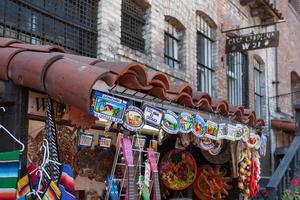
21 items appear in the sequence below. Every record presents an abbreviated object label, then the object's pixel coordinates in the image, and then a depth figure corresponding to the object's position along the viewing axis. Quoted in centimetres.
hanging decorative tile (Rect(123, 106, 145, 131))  498
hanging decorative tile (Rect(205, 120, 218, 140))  672
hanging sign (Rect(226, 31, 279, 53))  1209
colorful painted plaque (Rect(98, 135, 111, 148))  666
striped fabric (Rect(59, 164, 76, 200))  464
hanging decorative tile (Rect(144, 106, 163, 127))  533
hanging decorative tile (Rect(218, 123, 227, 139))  700
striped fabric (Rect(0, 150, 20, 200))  440
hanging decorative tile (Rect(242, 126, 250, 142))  791
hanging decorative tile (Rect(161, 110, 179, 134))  566
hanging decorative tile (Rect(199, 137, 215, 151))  742
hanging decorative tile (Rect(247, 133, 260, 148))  831
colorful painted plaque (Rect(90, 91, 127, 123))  452
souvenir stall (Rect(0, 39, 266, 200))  450
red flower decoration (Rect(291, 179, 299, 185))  929
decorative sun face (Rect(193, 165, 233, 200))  894
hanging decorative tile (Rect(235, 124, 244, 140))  766
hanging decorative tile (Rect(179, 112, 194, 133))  598
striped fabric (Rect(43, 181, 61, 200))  453
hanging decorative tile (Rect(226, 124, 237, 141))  731
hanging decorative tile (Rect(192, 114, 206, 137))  630
